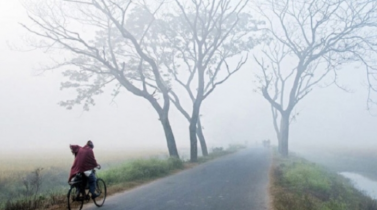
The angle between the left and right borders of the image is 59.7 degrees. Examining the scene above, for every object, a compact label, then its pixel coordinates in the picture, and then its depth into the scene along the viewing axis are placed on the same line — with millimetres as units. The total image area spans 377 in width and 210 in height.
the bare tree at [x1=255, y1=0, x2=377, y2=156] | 24683
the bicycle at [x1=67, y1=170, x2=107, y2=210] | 8891
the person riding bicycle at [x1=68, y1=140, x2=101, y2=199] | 8959
